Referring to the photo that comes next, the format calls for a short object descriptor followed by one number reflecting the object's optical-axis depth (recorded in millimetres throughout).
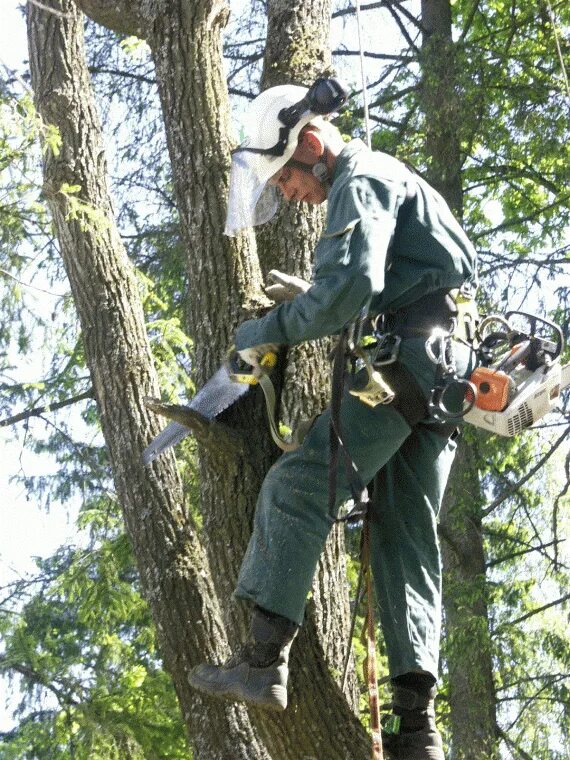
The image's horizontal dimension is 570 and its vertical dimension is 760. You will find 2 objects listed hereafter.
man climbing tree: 8508
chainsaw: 8961
